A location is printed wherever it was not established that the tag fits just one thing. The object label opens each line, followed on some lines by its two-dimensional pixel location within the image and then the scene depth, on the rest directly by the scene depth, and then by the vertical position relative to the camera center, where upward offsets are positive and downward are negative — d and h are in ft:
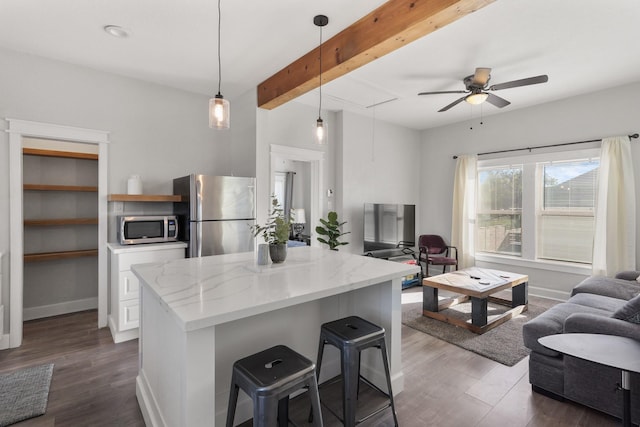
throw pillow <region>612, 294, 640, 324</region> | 6.45 -2.12
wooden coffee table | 10.81 -3.17
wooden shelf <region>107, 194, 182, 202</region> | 10.94 +0.32
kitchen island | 4.33 -2.07
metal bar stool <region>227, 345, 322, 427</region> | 4.23 -2.44
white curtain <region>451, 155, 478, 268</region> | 17.93 +0.05
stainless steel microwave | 10.55 -0.78
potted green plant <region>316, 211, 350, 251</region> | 14.75 -1.07
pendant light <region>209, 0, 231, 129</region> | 6.93 +2.11
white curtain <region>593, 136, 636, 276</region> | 12.91 +0.01
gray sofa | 6.33 -3.35
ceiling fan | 10.28 +4.36
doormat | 6.53 -4.33
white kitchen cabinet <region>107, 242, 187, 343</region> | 9.99 -2.68
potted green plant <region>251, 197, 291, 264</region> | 7.17 -0.71
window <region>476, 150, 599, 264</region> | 14.62 +0.23
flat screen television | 16.96 -0.96
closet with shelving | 12.25 -0.89
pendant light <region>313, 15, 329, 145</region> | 9.01 +2.20
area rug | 9.37 -4.21
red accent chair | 17.37 -2.41
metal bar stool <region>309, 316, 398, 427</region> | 5.41 -2.52
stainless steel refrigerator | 11.03 -0.21
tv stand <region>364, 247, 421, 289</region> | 16.74 -2.62
